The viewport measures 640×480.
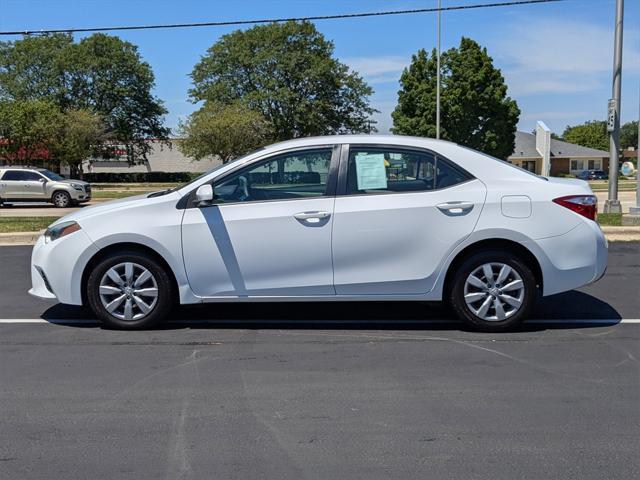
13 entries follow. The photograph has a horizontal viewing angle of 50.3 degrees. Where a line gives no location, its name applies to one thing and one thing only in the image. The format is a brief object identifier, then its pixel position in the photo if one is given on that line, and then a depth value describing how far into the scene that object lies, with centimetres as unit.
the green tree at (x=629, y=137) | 11710
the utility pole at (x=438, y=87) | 3448
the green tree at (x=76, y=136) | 4434
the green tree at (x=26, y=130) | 4062
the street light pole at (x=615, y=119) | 1536
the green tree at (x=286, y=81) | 5916
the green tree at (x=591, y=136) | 10188
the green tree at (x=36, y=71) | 5819
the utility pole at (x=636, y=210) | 1356
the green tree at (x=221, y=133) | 4888
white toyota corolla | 597
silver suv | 2555
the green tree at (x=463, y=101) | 5016
